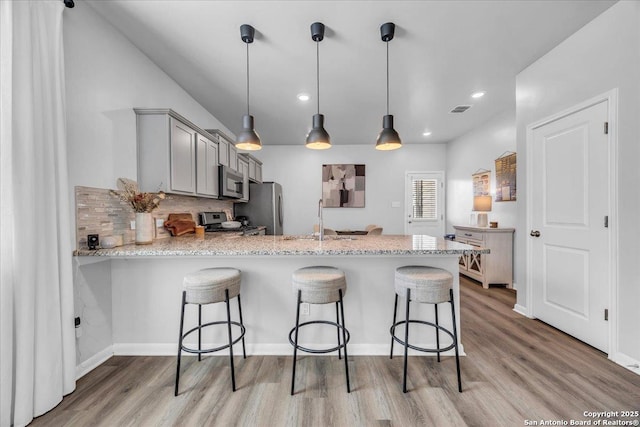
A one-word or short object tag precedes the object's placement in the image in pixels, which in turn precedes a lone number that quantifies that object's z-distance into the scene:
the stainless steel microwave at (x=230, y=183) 3.54
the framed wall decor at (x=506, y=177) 3.79
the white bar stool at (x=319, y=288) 1.71
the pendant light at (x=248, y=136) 2.33
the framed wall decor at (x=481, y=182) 4.44
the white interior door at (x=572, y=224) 2.14
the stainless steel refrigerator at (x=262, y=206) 4.98
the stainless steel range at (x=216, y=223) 3.69
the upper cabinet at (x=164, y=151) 2.38
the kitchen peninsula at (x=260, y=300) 2.12
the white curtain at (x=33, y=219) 1.37
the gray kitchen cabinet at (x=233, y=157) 3.93
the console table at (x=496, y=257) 3.79
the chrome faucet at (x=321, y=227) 2.26
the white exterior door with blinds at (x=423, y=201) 5.95
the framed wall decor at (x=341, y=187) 5.93
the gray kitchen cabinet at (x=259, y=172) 5.33
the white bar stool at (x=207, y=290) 1.70
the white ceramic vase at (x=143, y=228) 2.16
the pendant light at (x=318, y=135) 2.31
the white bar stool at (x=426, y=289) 1.69
